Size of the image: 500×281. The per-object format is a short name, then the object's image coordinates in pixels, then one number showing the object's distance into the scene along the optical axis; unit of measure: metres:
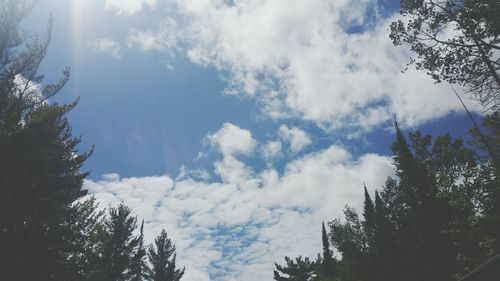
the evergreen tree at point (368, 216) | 54.48
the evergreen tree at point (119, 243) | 31.28
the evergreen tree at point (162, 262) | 41.94
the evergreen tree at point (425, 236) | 31.39
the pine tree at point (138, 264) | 34.84
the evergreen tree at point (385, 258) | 30.95
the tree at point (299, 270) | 55.53
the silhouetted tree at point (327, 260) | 55.66
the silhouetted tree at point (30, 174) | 14.39
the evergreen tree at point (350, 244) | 32.00
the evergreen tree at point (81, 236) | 17.44
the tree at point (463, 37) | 10.58
